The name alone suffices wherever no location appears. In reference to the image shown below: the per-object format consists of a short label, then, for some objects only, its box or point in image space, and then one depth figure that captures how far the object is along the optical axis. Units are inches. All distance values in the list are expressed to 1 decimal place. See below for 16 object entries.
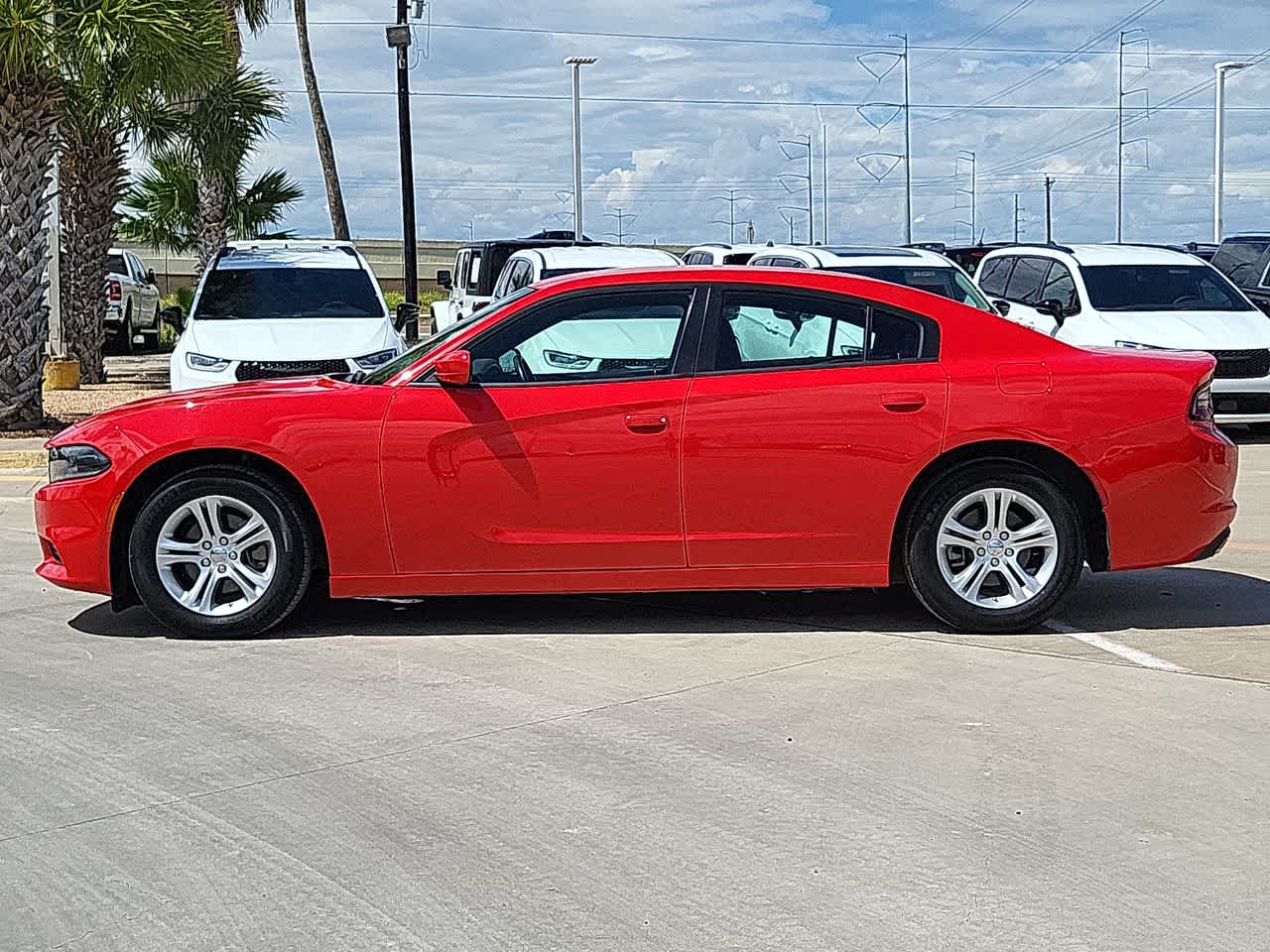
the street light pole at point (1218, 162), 1734.7
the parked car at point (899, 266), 622.8
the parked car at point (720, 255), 824.2
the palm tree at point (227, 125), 1005.8
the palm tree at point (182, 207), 1195.3
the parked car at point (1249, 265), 817.5
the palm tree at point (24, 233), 642.8
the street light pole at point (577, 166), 1786.0
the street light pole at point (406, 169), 991.6
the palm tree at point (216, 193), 1047.0
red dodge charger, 293.4
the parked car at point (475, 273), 941.2
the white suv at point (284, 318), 585.3
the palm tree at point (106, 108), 603.5
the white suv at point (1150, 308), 629.9
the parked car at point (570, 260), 727.1
